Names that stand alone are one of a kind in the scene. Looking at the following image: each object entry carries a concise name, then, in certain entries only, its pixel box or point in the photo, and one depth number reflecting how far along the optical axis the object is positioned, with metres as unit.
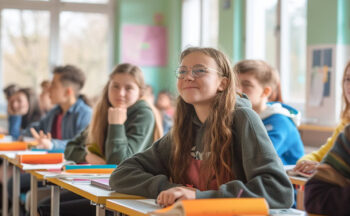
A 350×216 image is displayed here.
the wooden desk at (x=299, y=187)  2.30
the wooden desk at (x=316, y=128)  4.48
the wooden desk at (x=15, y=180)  3.23
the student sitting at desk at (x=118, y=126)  2.76
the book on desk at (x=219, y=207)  1.33
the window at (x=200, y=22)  7.14
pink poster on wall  8.34
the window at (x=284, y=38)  5.37
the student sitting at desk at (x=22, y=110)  5.36
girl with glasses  1.66
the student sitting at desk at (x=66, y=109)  3.89
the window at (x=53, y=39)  8.09
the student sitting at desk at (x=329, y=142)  2.45
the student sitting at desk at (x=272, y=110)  2.87
